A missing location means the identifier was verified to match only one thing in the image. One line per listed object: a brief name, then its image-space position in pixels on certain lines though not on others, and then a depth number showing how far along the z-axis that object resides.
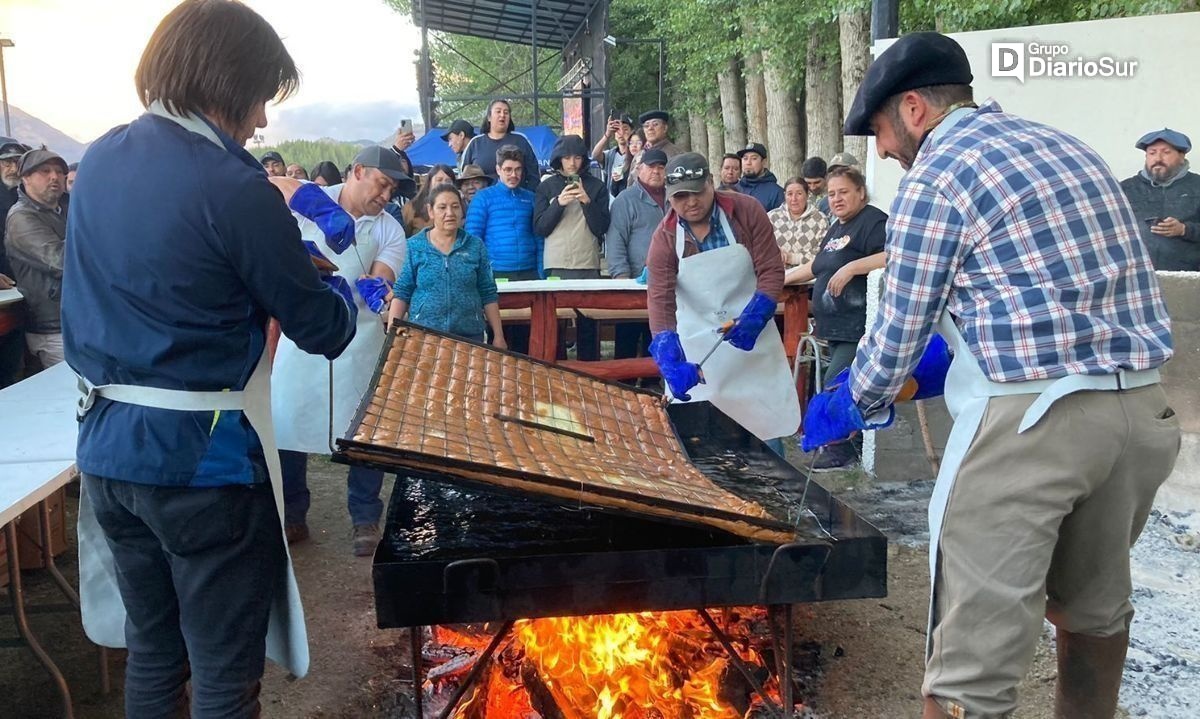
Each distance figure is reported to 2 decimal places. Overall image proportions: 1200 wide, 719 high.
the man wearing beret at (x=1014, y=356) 2.20
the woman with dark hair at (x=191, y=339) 2.03
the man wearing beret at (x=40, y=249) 6.07
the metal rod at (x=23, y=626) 3.13
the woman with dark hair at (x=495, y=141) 9.02
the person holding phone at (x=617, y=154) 10.90
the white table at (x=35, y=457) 2.90
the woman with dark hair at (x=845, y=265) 6.00
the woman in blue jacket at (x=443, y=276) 5.27
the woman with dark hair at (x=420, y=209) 6.88
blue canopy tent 16.52
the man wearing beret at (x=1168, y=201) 7.04
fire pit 2.47
